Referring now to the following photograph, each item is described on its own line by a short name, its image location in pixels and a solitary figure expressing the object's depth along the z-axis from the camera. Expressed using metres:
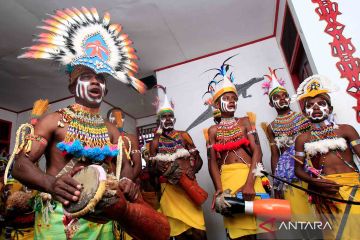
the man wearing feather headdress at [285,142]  3.00
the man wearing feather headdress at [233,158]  2.84
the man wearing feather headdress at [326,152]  2.29
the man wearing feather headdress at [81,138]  1.43
